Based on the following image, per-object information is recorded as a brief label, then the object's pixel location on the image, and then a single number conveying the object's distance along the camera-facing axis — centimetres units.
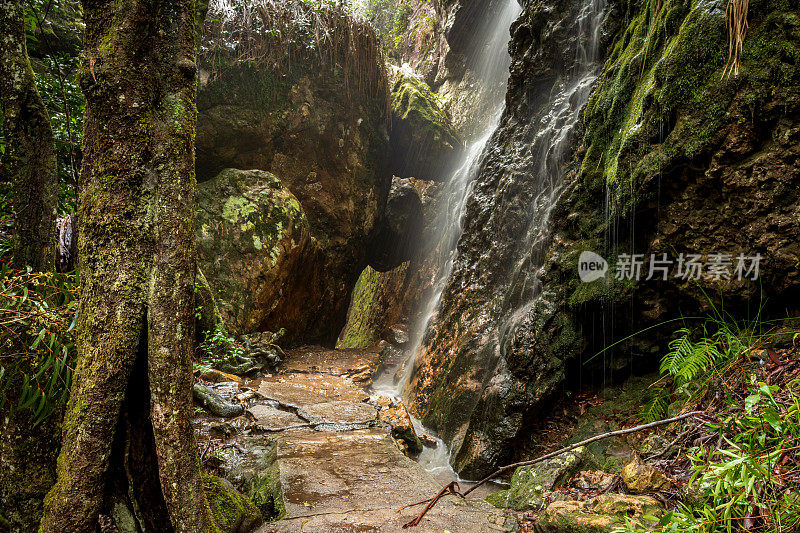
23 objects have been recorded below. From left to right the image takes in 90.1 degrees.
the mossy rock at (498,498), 302
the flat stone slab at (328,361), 827
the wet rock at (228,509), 192
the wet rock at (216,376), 518
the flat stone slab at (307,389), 553
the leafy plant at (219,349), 461
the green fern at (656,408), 300
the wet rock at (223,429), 362
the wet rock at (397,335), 1178
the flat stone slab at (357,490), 227
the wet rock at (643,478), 223
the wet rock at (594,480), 271
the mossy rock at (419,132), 1059
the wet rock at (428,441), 481
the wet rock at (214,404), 402
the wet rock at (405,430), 452
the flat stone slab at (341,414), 460
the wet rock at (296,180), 809
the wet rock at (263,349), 730
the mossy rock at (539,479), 284
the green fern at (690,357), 270
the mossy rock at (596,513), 201
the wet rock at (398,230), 1185
